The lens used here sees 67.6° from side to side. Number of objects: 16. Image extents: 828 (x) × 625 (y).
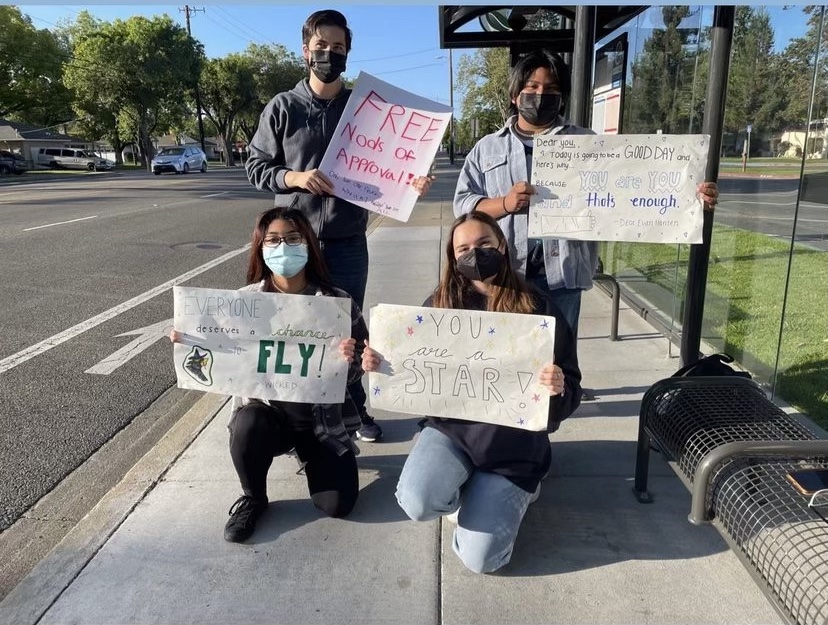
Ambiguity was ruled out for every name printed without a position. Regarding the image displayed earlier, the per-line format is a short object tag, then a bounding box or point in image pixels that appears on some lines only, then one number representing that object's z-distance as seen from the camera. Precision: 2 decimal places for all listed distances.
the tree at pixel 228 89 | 54.56
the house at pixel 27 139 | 56.20
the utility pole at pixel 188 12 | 51.66
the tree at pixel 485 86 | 33.97
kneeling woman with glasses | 2.61
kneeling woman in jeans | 2.33
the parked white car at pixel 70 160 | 48.88
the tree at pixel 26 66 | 45.75
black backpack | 3.01
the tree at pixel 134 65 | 41.97
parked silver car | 35.44
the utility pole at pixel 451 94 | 47.66
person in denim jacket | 2.69
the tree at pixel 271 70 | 57.16
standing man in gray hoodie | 2.77
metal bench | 1.86
